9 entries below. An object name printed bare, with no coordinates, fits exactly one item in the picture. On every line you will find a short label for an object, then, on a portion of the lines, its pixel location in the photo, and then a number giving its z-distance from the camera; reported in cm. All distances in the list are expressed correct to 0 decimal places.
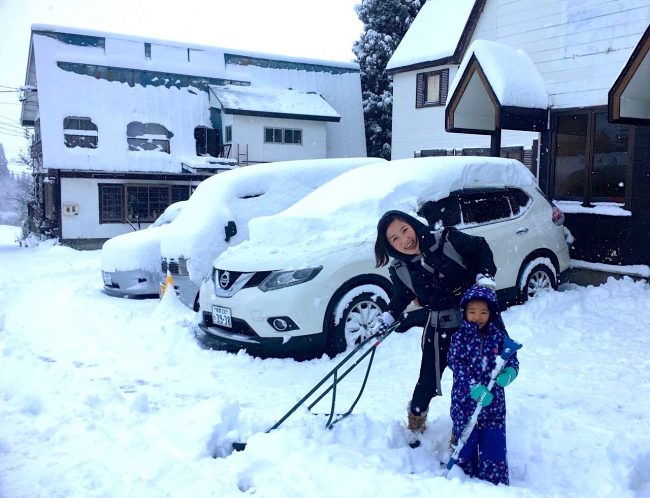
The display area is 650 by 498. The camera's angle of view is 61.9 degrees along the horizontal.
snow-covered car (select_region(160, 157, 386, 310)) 763
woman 346
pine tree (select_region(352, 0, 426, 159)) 2742
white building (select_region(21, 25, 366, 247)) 1927
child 310
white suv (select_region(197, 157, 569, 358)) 522
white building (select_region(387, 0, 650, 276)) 814
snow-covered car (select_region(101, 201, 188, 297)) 899
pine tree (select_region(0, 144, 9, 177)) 9012
